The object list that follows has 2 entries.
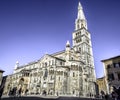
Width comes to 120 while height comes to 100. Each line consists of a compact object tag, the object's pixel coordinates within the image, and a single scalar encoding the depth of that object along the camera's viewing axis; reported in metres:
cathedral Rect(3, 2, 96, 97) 34.82
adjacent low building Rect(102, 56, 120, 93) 26.01
